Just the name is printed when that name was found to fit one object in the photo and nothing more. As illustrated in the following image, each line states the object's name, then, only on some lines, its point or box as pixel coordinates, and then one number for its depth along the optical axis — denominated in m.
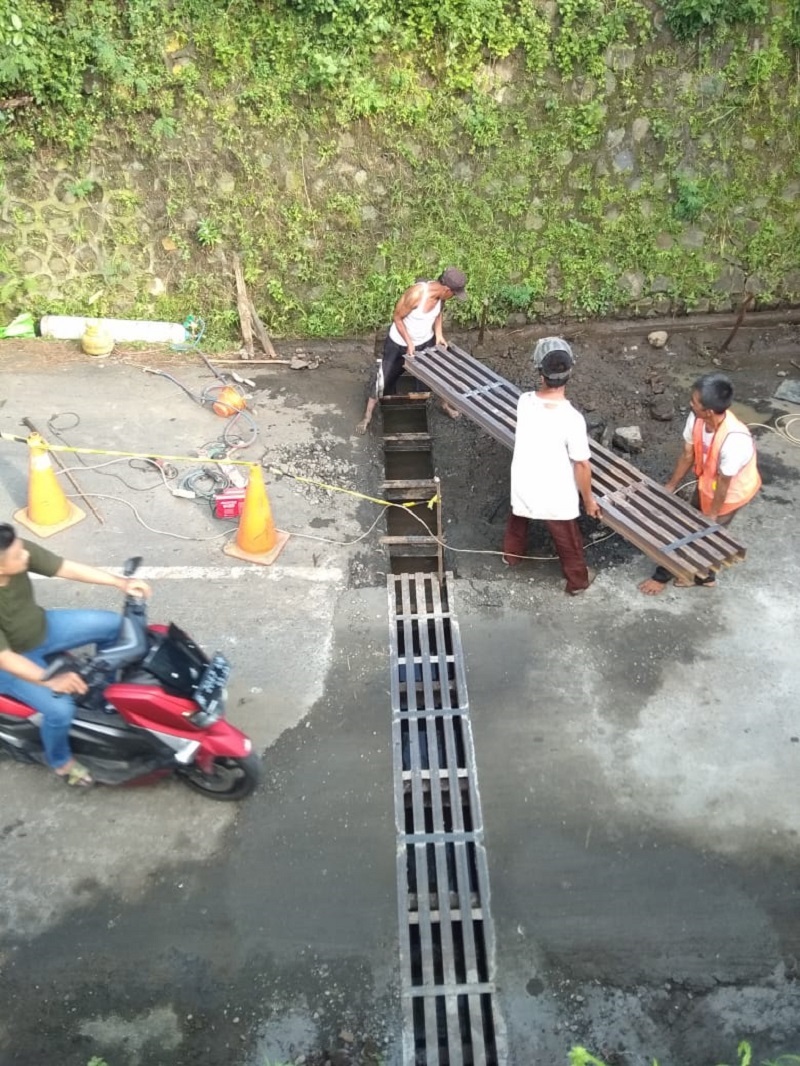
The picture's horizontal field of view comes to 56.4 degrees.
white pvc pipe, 8.29
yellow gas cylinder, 7.93
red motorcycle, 3.65
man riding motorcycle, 3.53
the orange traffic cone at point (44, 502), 5.64
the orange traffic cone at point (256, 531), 5.50
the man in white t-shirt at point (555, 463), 4.79
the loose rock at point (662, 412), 7.23
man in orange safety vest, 4.70
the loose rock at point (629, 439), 6.74
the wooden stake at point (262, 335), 8.26
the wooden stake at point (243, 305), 8.22
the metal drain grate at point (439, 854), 3.35
